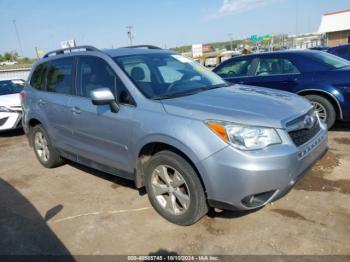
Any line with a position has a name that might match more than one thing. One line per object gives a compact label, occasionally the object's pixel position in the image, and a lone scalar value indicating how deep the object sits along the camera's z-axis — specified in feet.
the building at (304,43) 147.19
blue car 19.39
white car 26.09
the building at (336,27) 136.05
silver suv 9.59
